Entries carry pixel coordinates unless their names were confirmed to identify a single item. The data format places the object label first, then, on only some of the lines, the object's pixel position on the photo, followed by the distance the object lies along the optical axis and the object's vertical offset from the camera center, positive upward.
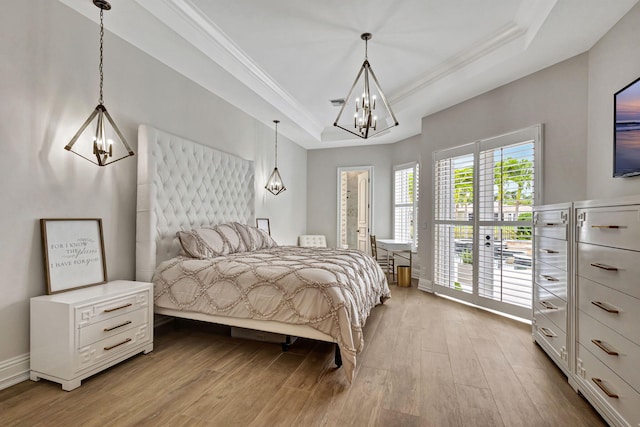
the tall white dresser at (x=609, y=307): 1.48 -0.47
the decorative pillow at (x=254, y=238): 3.83 -0.30
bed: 2.31 -0.45
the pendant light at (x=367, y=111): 2.93 +1.65
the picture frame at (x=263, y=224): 5.06 -0.16
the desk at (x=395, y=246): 5.40 -0.51
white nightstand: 1.97 -0.80
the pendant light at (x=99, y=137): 2.39 +0.60
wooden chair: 5.61 -0.87
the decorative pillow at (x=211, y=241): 3.06 -0.29
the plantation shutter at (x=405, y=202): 5.98 +0.28
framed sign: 2.21 -0.32
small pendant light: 5.39 +0.53
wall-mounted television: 2.13 +0.63
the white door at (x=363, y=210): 6.86 +0.12
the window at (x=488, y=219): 3.46 -0.02
